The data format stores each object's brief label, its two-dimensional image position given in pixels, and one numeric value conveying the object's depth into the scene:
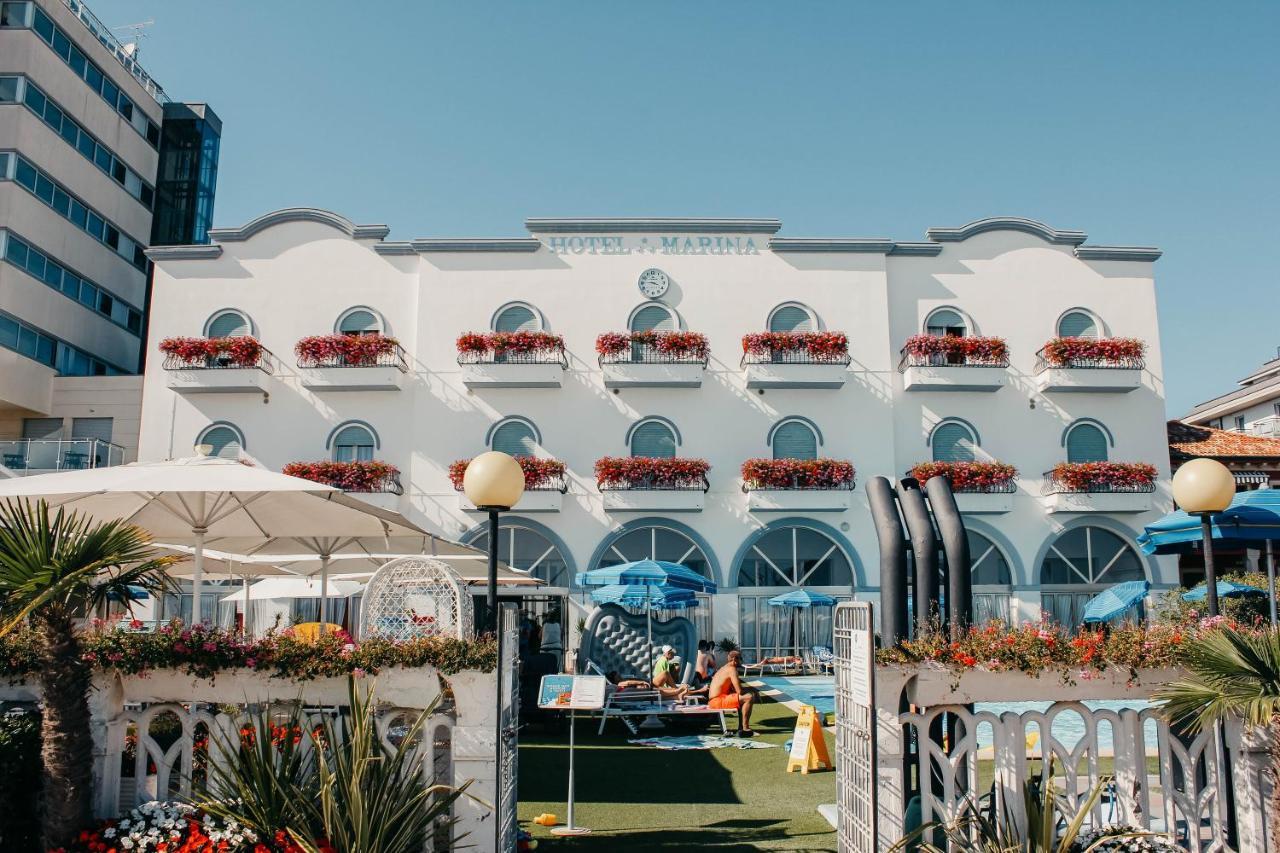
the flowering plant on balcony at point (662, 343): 23.22
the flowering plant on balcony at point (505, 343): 23.11
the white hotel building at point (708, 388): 23.05
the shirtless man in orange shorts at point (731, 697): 12.89
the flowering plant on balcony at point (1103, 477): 22.73
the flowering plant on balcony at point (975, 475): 22.75
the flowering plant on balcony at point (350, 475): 22.08
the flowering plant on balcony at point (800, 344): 23.25
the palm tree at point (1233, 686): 5.46
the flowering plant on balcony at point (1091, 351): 23.53
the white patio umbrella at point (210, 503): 7.01
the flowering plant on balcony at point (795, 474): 22.61
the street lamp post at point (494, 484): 7.11
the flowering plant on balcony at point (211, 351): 23.08
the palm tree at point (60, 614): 5.29
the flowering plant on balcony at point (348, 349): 23.14
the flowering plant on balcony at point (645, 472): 22.53
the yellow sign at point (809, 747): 10.24
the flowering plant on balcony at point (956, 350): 23.45
